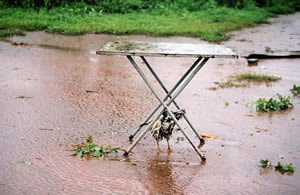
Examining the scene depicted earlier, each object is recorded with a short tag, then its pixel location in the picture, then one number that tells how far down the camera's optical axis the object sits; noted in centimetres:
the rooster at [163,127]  492
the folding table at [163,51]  457
